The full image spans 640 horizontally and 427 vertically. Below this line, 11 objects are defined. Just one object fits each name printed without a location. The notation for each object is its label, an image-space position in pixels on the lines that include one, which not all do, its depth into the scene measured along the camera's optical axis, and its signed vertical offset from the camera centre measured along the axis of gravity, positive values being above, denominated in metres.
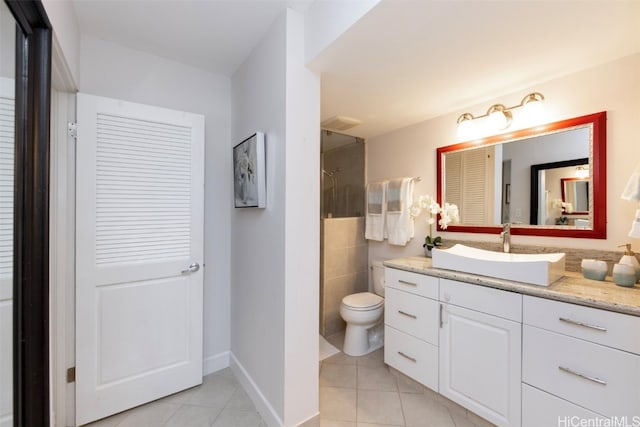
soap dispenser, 1.32 -0.23
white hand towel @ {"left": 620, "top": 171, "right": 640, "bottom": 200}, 1.26 +0.13
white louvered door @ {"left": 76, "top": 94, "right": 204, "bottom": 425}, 1.54 -0.26
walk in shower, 2.67 -0.13
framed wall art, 1.56 +0.26
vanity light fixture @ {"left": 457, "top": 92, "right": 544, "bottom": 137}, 1.74 +0.72
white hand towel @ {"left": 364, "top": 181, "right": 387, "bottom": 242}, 2.69 +0.02
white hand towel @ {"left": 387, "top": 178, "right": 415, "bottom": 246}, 2.46 +0.01
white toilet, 2.26 -0.96
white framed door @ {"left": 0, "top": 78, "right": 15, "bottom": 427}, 0.90 -0.12
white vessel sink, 1.35 -0.30
